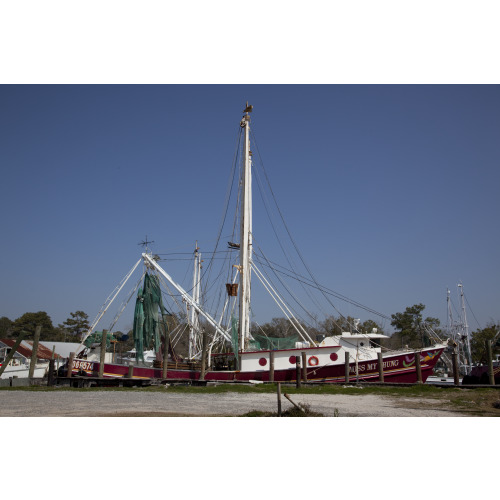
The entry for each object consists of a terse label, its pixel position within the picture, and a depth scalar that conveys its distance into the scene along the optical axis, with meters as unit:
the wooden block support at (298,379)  22.72
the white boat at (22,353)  50.53
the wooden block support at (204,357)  28.19
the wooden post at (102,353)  28.81
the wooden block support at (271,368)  26.34
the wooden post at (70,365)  28.53
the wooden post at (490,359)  23.41
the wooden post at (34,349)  30.95
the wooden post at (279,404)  11.67
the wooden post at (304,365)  25.86
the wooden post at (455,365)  23.19
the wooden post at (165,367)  28.57
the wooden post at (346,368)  24.79
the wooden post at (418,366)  24.09
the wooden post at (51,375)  27.36
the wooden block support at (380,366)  24.48
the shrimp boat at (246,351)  27.62
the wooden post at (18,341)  26.02
